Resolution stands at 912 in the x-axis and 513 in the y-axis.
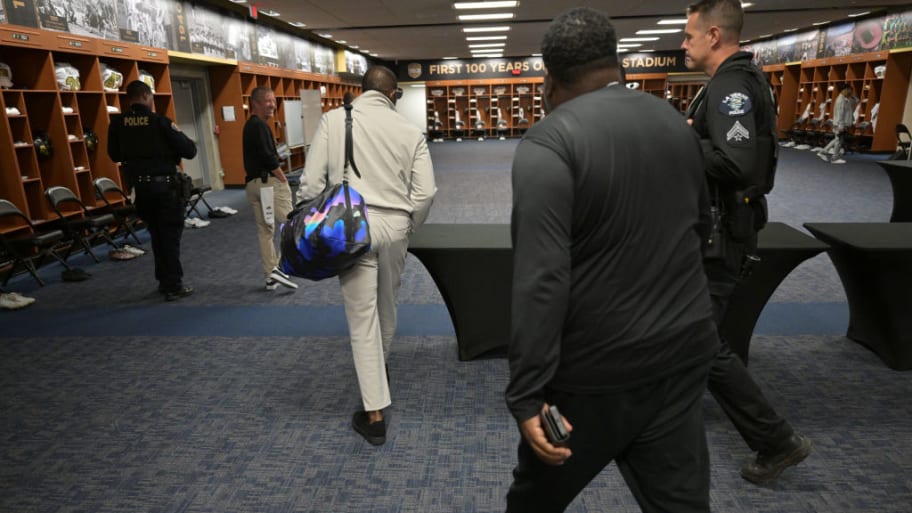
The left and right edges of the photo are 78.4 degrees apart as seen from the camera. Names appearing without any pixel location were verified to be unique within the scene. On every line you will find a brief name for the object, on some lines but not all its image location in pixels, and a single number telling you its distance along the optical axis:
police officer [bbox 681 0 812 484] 1.89
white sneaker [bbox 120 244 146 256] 5.89
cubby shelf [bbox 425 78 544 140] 23.48
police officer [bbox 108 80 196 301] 4.27
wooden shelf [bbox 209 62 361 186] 10.56
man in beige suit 2.35
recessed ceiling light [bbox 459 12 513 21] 11.78
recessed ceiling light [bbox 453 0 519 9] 10.39
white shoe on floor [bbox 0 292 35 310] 4.33
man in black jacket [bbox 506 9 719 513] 1.04
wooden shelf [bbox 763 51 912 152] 13.48
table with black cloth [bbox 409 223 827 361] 2.82
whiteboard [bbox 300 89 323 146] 12.82
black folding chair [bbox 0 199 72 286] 4.75
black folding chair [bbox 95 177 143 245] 6.07
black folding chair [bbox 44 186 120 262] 5.42
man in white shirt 12.48
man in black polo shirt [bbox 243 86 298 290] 4.24
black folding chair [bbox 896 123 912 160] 10.93
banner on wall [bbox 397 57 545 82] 23.52
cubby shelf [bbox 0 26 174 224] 5.43
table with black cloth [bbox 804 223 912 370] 2.81
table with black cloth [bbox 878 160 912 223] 5.28
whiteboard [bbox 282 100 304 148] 12.38
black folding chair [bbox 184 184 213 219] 7.45
